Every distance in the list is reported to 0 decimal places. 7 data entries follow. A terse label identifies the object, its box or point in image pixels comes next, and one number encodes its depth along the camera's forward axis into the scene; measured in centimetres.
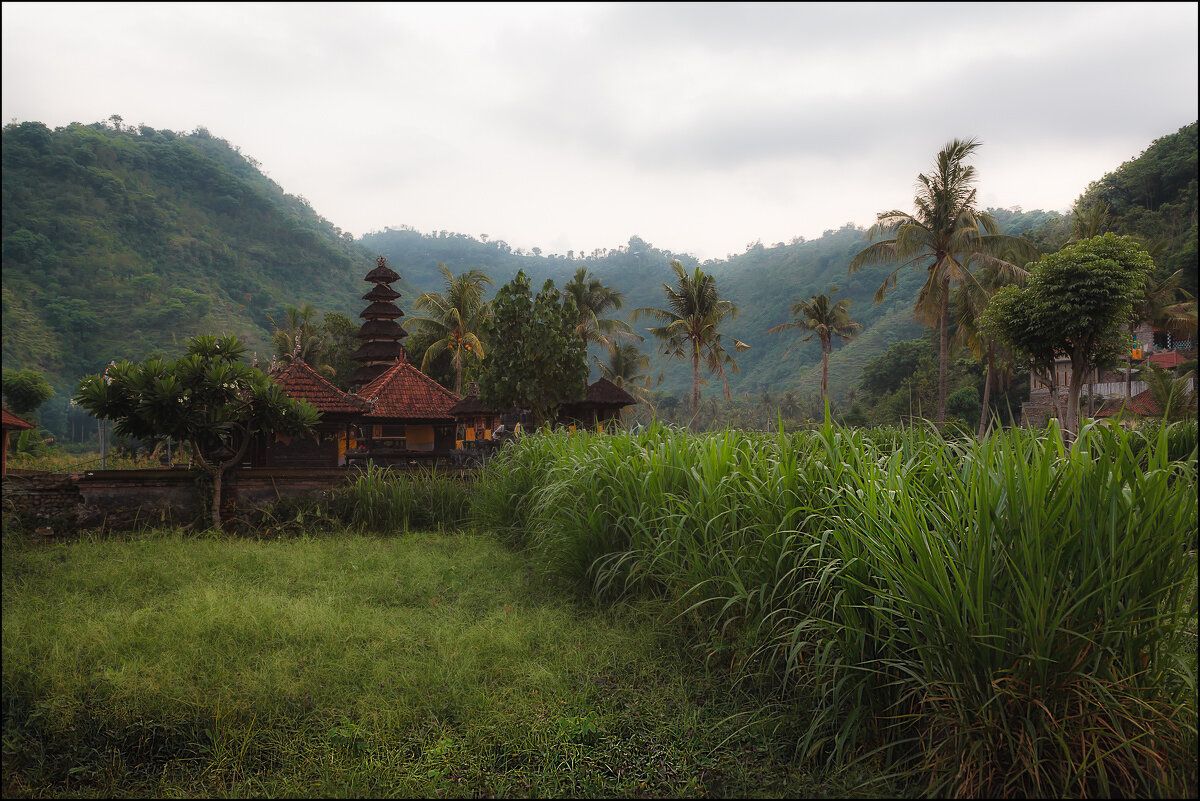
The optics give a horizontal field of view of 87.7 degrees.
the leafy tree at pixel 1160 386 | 1309
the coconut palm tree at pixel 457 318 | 2686
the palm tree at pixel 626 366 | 3394
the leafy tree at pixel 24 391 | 2106
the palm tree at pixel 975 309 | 2211
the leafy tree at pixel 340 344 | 3064
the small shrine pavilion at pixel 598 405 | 1928
